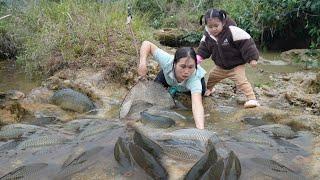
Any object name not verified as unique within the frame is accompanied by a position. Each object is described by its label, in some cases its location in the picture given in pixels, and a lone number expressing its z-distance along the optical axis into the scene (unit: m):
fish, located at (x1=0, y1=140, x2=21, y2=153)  2.61
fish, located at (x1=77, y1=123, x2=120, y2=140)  2.67
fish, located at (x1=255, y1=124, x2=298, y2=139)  2.83
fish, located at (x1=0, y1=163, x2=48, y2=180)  2.21
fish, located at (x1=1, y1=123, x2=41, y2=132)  2.87
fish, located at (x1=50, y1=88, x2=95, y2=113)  3.45
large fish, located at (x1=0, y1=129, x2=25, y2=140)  2.77
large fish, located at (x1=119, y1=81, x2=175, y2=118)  3.24
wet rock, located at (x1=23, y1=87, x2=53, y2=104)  3.69
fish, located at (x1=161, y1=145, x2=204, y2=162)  2.33
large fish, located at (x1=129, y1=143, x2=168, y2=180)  2.16
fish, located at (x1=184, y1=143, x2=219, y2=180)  2.11
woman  3.16
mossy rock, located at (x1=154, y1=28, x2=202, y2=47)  7.46
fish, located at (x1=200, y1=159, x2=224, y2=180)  2.07
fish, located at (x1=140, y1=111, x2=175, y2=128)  2.86
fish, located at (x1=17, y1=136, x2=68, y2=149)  2.61
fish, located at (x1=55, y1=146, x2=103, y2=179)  2.23
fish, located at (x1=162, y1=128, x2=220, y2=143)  2.49
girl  3.62
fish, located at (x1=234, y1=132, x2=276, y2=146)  2.66
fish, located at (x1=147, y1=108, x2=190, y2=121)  3.12
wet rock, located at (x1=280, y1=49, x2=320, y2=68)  5.37
